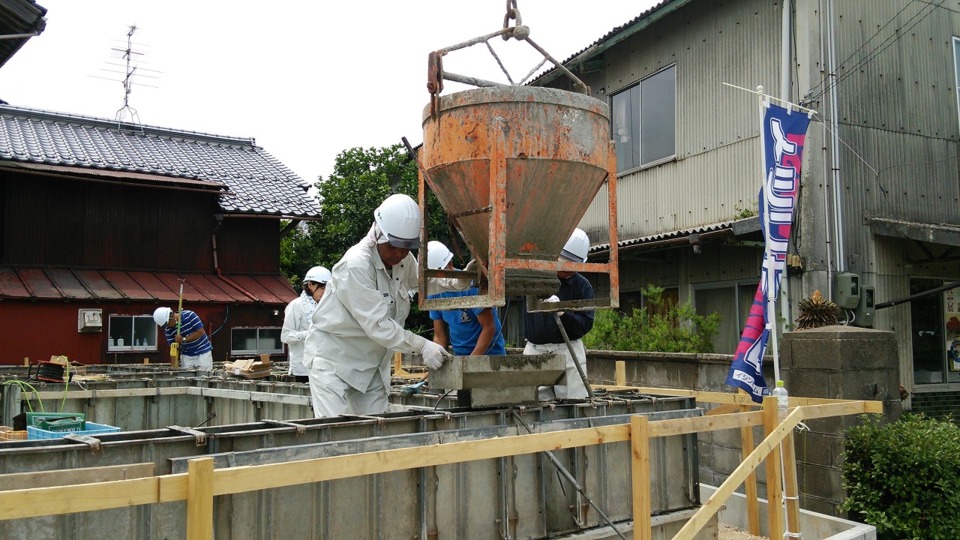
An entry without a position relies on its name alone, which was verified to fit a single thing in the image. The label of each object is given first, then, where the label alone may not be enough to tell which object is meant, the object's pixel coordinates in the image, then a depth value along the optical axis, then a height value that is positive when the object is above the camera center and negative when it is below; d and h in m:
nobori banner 7.60 +1.06
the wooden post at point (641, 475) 4.23 -0.88
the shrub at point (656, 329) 11.25 -0.16
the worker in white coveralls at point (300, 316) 9.10 +0.09
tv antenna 24.34 +8.72
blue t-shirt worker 6.02 -0.04
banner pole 6.95 +0.63
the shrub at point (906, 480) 6.17 -1.39
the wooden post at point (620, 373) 8.56 -0.62
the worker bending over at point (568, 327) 6.45 -0.06
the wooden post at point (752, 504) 6.75 -1.69
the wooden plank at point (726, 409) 6.54 -0.81
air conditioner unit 16.16 +0.09
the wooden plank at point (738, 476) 4.28 -0.97
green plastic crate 4.95 -0.64
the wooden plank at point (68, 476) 3.02 -0.63
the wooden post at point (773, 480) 5.31 -1.15
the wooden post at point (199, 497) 2.83 -0.65
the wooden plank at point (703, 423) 4.54 -0.68
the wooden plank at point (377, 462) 2.93 -0.62
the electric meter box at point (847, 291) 9.51 +0.32
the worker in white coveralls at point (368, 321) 5.03 +0.01
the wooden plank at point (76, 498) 2.46 -0.59
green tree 22.47 +3.79
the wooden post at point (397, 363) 10.75 -0.62
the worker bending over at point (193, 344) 12.41 -0.33
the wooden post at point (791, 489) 5.61 -1.29
